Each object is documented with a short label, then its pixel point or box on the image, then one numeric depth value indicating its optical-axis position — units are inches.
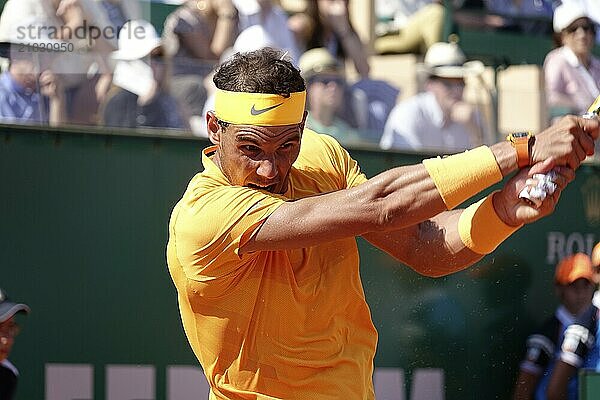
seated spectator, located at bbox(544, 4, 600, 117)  577.6
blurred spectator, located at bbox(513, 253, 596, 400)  512.4
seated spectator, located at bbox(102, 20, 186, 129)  483.2
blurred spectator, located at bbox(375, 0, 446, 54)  600.1
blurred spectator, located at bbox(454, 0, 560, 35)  643.5
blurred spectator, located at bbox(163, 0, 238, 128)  493.4
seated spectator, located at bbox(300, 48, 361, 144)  512.4
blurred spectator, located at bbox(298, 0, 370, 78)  566.6
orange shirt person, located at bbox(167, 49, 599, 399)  264.5
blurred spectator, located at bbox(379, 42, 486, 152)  524.7
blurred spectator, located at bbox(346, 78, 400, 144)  515.2
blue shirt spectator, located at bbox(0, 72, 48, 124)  469.7
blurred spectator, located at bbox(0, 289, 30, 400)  452.1
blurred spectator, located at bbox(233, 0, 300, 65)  539.8
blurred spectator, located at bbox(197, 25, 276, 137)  493.0
